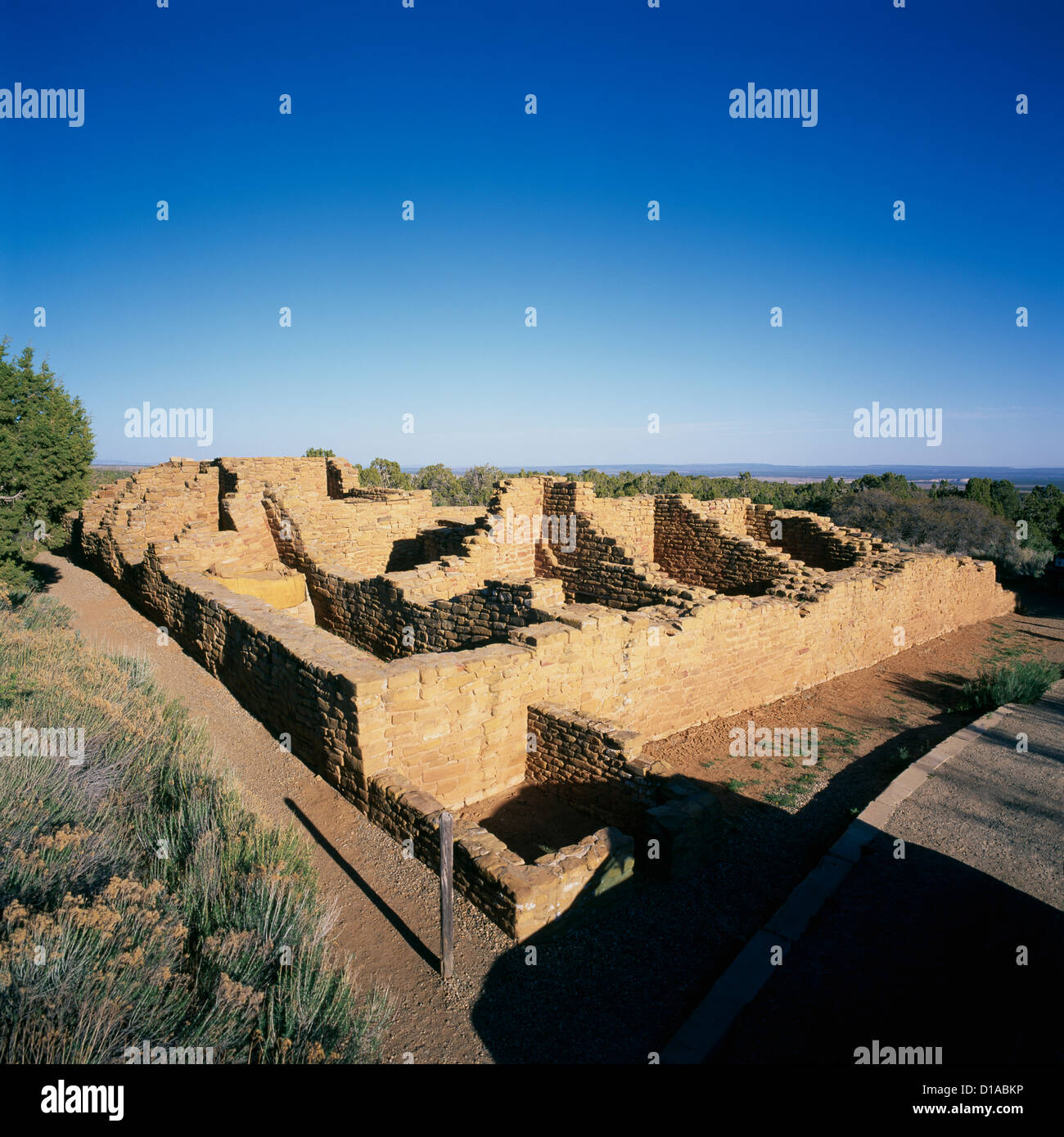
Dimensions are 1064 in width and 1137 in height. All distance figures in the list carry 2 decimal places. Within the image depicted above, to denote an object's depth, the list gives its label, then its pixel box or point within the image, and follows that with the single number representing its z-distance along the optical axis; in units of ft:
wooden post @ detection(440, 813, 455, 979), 13.91
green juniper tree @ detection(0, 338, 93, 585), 38.58
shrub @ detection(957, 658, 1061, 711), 31.86
